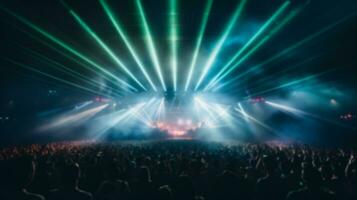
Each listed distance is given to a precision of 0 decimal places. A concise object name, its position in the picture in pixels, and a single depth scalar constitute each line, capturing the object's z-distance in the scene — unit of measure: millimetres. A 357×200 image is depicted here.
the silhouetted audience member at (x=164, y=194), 4242
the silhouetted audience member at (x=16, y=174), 4152
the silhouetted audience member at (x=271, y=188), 5449
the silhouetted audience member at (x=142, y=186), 4462
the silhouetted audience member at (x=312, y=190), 4457
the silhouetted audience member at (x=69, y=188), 4520
